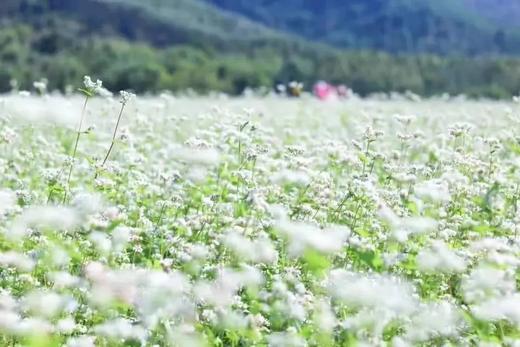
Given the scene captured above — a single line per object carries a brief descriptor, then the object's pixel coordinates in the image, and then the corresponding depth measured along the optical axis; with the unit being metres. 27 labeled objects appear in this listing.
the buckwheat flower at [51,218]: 5.55
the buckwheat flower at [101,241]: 5.85
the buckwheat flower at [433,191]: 6.66
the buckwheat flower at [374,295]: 4.87
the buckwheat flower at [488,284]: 5.15
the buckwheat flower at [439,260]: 5.38
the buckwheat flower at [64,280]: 5.65
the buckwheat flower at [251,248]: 5.64
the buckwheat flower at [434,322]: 5.24
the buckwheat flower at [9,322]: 4.98
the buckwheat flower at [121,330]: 4.92
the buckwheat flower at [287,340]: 5.04
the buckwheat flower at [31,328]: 4.84
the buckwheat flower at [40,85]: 13.34
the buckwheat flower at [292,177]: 6.68
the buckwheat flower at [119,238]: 5.92
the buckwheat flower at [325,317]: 5.18
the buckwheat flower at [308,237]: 5.09
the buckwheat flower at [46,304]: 5.04
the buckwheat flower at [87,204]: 6.13
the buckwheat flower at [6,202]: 6.56
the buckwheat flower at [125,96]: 7.38
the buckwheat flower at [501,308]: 4.94
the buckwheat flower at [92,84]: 7.16
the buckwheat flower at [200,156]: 7.07
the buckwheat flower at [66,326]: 5.46
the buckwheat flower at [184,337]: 4.77
